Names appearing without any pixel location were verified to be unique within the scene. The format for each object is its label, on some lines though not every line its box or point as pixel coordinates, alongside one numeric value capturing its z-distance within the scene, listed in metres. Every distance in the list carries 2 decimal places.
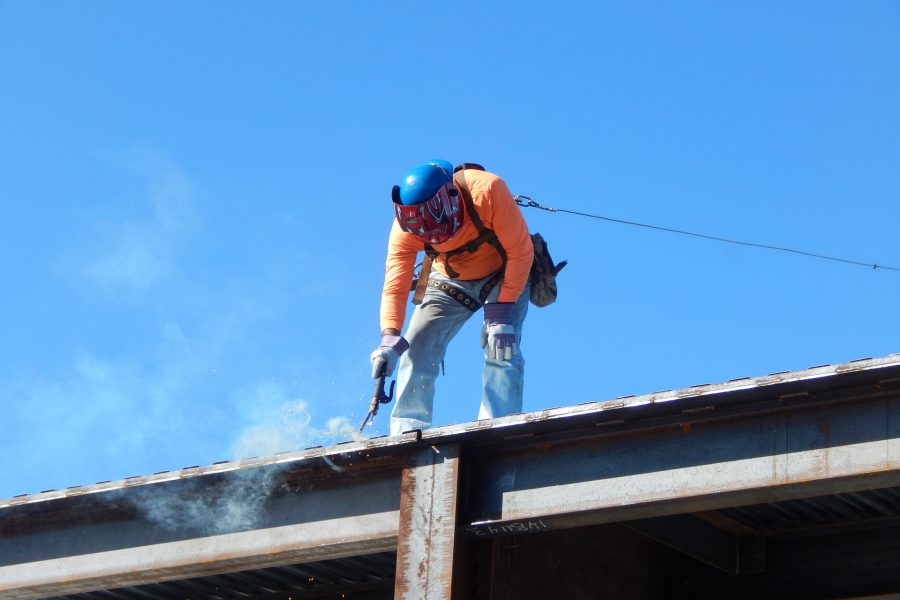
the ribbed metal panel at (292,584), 16.08
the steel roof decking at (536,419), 12.22
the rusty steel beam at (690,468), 12.14
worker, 17.42
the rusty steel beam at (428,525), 13.53
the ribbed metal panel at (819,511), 13.98
